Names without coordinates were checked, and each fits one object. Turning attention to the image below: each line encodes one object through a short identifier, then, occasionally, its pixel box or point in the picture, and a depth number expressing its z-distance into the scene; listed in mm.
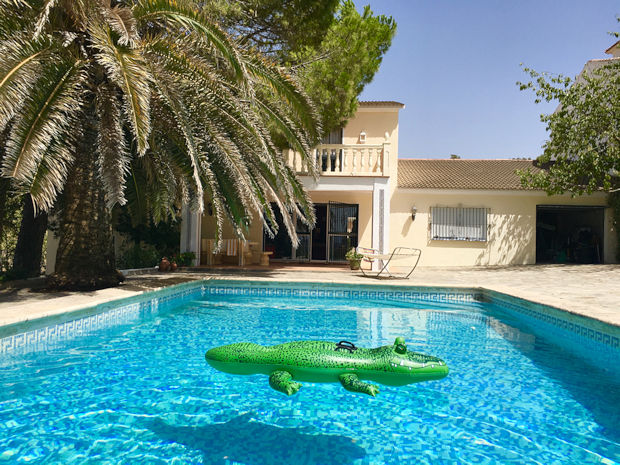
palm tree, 5816
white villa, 16609
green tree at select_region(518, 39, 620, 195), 14680
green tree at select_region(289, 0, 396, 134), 12801
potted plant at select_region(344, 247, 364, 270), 13570
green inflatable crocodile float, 2586
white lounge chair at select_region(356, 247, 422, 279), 11932
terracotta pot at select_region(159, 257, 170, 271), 12258
